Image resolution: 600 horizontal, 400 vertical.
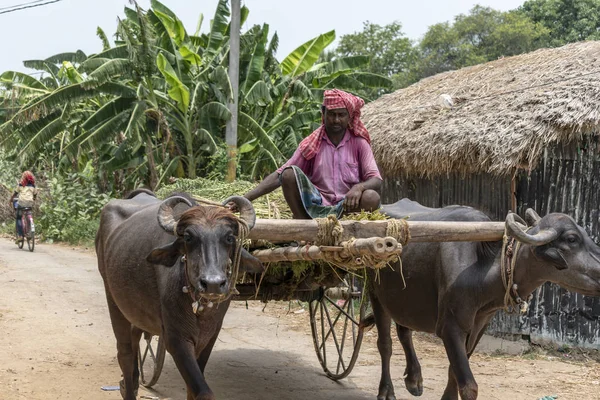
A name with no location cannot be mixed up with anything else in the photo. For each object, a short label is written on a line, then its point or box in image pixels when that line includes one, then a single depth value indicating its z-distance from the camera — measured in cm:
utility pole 1382
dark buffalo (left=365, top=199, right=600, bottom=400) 454
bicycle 1611
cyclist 1639
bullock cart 439
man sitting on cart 543
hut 798
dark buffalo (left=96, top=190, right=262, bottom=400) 406
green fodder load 594
